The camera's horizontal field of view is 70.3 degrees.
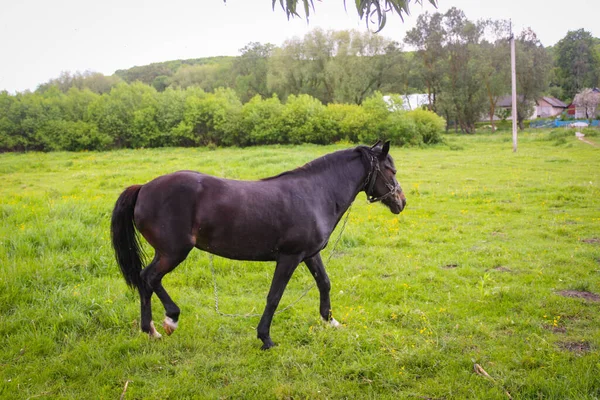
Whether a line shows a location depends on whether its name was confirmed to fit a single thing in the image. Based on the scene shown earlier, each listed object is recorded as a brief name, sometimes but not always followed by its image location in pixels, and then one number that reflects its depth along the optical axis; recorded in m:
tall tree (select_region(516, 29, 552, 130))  50.66
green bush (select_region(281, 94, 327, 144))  42.44
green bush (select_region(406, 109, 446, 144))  38.47
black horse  4.47
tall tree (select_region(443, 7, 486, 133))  53.62
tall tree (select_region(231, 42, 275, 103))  76.19
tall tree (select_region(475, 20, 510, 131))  51.22
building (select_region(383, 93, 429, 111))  60.04
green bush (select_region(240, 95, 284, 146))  44.16
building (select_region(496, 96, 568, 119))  79.56
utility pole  27.31
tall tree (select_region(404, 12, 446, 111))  58.22
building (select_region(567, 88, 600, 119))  66.71
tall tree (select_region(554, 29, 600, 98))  71.14
